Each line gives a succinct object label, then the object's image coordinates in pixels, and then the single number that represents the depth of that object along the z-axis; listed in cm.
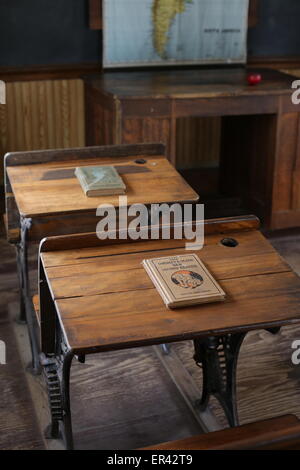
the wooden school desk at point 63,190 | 289
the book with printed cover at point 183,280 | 210
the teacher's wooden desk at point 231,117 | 437
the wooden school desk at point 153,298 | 198
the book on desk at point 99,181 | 296
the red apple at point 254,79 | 459
